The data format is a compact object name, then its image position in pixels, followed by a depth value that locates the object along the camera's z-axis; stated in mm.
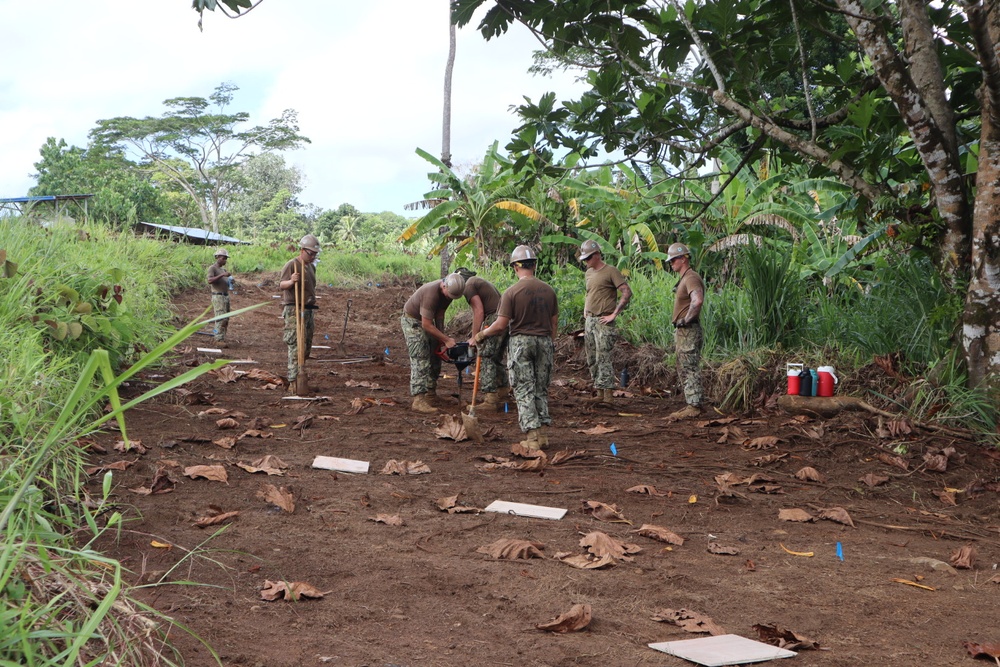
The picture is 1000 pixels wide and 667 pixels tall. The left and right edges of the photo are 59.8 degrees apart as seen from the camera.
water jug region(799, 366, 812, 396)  8781
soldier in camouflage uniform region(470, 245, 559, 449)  7930
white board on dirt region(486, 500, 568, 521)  5718
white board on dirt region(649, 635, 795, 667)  3434
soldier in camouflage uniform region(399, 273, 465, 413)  9320
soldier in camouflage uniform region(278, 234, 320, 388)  10414
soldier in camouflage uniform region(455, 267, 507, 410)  9789
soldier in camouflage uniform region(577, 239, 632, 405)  10508
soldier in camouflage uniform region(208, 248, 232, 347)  14656
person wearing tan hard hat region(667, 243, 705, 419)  9375
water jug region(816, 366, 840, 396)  8562
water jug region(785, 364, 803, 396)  8789
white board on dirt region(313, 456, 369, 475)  6773
